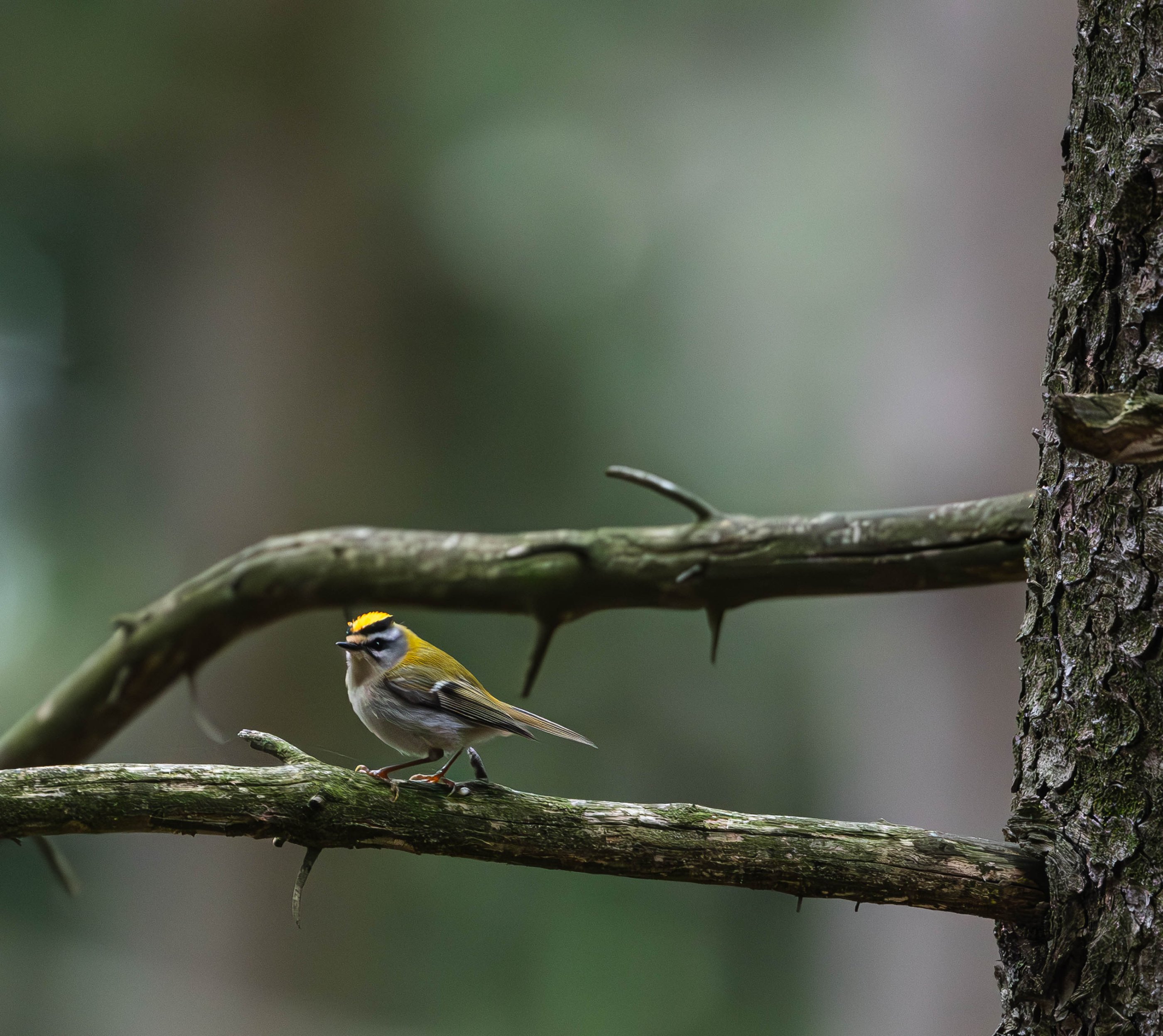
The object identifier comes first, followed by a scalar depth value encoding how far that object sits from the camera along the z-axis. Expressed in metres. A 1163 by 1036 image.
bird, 5.53
